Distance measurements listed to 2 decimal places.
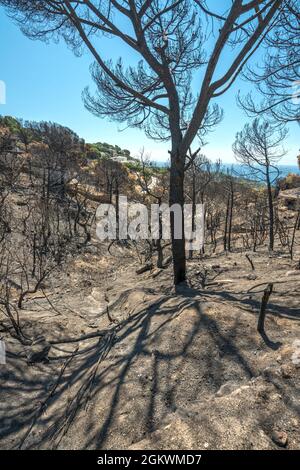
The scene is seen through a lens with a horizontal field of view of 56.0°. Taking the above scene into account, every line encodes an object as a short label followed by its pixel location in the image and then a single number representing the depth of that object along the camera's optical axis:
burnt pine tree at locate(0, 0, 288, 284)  4.18
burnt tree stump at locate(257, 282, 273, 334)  2.66
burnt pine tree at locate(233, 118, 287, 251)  10.39
